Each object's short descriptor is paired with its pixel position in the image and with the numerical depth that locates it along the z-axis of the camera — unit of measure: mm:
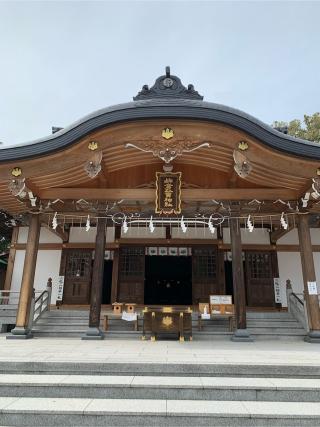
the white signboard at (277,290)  13320
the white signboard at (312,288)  9430
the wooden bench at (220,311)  10156
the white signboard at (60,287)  13641
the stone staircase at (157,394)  4062
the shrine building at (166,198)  8516
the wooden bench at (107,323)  9773
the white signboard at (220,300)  10320
